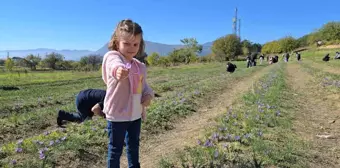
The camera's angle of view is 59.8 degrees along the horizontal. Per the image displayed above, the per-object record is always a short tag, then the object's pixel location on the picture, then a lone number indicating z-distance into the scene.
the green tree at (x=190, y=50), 110.44
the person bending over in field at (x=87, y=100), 6.03
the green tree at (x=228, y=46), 126.62
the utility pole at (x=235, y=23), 154.38
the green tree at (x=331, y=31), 93.06
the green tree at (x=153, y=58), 107.99
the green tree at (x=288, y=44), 135.50
